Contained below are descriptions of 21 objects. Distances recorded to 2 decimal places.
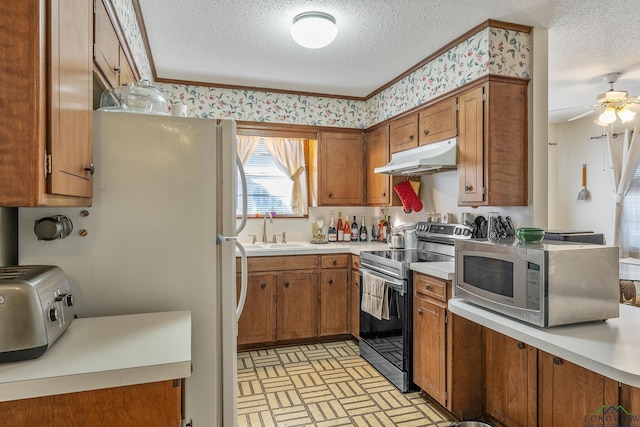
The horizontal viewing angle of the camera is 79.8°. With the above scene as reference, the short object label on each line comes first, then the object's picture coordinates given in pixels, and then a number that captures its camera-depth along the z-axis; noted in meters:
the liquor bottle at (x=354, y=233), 4.35
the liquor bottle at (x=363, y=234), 4.37
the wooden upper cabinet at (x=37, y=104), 0.92
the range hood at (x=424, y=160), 2.85
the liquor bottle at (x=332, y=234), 4.32
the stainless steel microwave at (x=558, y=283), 1.57
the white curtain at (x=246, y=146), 4.04
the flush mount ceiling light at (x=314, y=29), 2.38
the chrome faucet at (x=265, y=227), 4.13
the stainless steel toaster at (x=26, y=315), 0.97
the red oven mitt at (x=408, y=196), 3.66
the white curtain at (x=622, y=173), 4.46
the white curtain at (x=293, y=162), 4.19
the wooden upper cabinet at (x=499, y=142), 2.54
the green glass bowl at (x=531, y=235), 1.85
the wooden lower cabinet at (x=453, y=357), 2.31
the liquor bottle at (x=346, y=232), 4.32
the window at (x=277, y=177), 4.19
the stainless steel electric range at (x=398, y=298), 2.69
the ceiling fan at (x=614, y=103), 3.32
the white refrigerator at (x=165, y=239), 1.47
